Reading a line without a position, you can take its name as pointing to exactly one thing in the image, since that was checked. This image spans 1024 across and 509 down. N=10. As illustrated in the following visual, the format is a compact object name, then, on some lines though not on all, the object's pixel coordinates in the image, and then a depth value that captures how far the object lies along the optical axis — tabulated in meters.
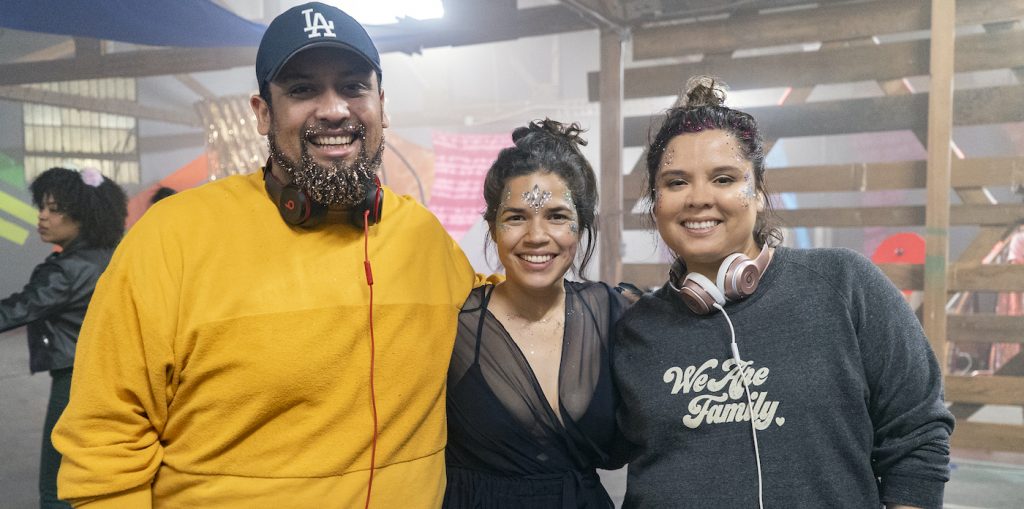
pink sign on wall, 9.06
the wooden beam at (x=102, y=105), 7.33
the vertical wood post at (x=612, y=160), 5.49
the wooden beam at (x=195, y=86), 9.00
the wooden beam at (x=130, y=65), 6.62
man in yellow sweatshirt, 1.35
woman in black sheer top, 1.78
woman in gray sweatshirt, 1.37
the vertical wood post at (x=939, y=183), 4.79
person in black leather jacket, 3.03
